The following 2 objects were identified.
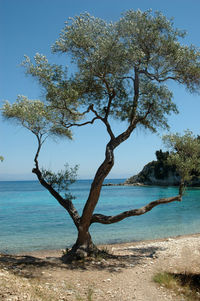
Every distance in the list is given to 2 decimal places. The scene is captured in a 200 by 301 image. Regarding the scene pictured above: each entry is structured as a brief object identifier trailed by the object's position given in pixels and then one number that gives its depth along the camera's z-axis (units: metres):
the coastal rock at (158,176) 105.06
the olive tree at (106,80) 11.68
